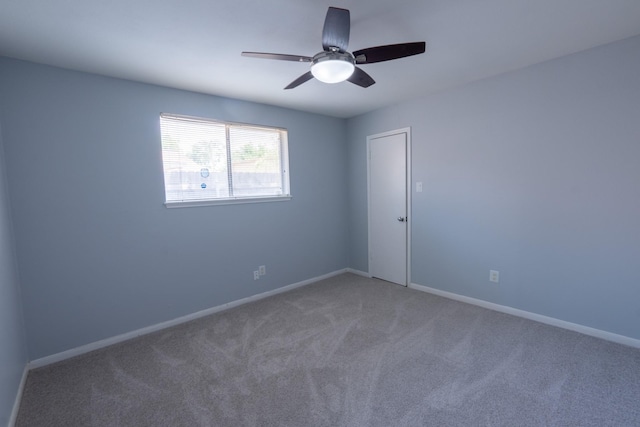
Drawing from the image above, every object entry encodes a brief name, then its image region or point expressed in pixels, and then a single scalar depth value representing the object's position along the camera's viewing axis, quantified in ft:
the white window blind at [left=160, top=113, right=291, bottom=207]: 9.96
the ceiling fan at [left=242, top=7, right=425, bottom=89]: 5.20
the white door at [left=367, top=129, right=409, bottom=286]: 12.73
